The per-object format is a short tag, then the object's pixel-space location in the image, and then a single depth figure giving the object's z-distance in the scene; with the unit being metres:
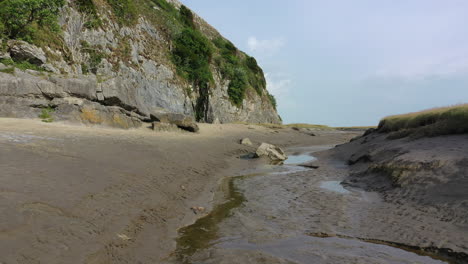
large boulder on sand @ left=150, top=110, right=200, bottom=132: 17.52
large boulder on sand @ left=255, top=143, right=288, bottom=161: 13.70
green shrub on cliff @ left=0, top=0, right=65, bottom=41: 15.72
